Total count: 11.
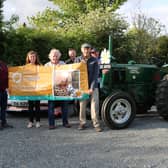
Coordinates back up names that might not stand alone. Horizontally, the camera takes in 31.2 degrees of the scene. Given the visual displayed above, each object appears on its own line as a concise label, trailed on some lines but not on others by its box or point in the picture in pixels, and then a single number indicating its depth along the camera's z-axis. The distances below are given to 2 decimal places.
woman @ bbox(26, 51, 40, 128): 6.72
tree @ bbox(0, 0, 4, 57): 12.72
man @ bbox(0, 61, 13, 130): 6.68
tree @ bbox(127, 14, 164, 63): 18.95
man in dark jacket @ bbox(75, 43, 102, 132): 6.41
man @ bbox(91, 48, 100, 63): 7.05
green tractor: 6.54
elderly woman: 6.57
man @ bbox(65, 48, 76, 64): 7.47
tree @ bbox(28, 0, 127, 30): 30.11
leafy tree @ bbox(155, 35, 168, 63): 22.03
